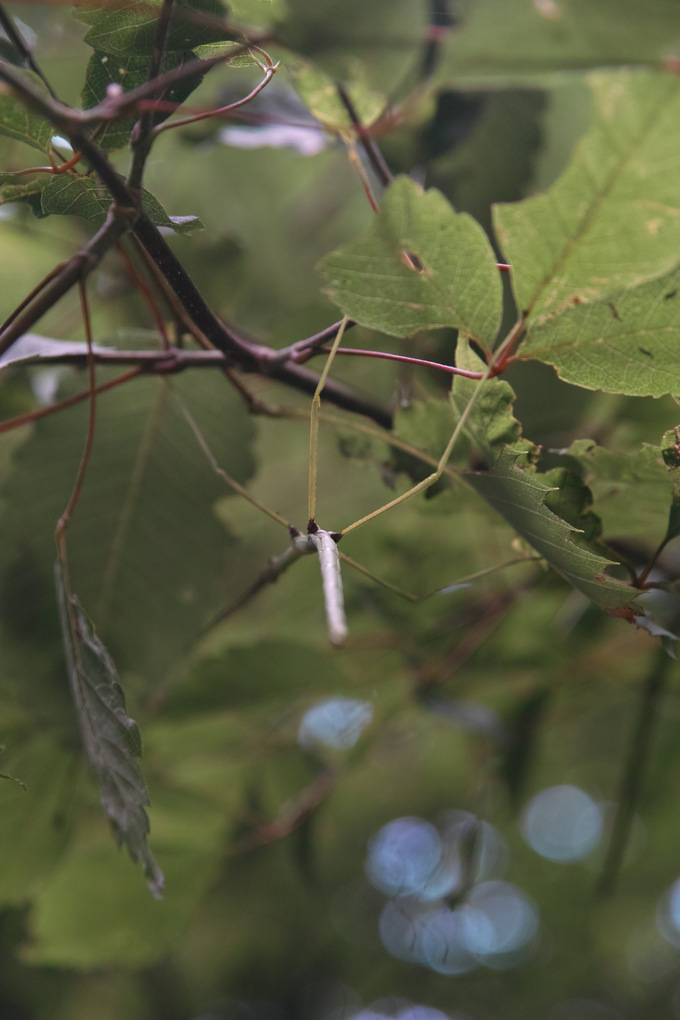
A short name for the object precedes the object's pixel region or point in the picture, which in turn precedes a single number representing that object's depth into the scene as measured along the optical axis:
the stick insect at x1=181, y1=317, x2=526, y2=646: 0.45
